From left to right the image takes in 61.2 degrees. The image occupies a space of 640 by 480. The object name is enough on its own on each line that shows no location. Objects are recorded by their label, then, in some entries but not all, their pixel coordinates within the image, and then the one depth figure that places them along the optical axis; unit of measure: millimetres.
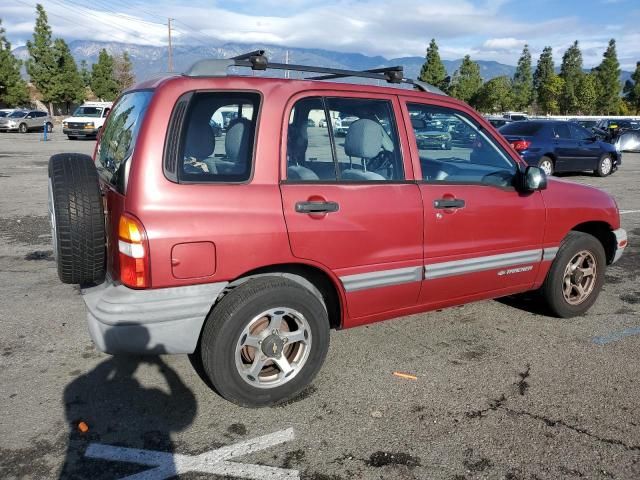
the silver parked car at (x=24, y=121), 34531
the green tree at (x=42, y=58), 48406
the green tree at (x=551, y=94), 57094
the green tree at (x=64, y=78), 49594
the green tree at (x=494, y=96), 55469
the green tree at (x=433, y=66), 55312
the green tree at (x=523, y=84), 62688
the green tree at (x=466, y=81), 58469
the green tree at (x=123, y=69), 69125
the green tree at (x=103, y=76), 60875
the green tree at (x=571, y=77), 57444
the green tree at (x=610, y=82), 57875
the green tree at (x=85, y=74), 62200
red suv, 2834
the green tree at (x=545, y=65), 69444
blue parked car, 14023
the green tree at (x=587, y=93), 55750
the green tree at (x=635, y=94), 58675
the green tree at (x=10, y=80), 45688
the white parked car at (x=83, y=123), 27672
